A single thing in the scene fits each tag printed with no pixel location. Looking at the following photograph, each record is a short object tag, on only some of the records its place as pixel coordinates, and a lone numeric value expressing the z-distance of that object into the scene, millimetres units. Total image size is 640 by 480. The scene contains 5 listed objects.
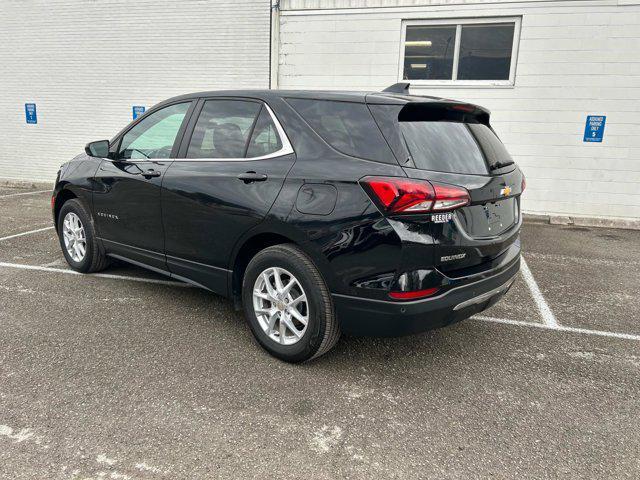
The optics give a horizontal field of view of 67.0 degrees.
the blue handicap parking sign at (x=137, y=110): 11080
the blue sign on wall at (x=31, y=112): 12016
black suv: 2643
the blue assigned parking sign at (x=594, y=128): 8383
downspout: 9516
